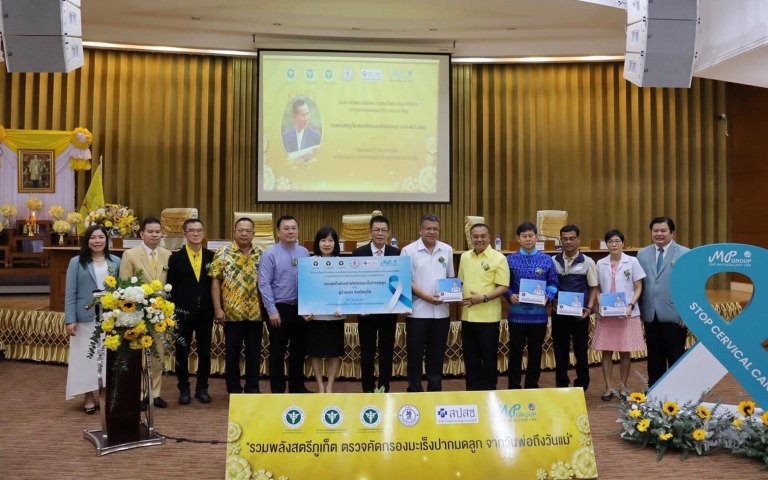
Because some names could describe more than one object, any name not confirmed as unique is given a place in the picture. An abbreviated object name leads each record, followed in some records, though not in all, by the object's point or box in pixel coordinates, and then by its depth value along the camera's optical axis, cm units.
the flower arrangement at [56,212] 898
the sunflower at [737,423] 350
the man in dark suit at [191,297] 456
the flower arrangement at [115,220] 685
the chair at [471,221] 785
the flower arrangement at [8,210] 892
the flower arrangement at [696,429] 345
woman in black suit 439
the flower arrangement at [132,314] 357
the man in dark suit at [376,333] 446
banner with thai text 292
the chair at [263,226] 757
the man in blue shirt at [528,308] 454
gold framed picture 916
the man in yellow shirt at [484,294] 440
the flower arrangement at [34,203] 909
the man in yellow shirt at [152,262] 445
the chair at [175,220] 776
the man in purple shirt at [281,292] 437
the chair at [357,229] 791
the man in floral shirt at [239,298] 448
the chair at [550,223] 842
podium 368
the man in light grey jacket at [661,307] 455
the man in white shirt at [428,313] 441
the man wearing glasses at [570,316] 469
